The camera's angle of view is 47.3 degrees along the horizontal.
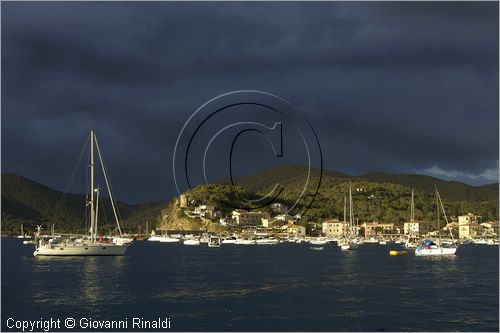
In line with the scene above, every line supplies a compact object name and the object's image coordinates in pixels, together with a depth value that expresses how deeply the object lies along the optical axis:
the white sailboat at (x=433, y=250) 120.88
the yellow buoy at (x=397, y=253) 132.70
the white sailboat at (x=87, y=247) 104.62
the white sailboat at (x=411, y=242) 174.38
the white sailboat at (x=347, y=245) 154.75
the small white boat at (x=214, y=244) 194.70
